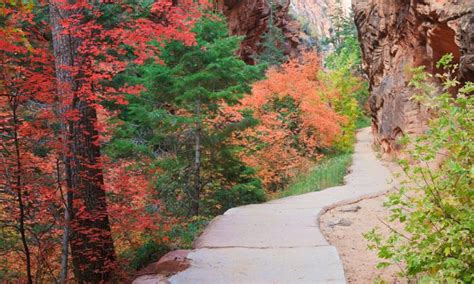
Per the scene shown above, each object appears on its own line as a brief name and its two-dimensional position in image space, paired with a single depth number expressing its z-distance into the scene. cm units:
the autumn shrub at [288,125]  1320
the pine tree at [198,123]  880
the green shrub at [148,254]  588
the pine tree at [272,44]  2805
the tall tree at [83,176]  500
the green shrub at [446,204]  304
